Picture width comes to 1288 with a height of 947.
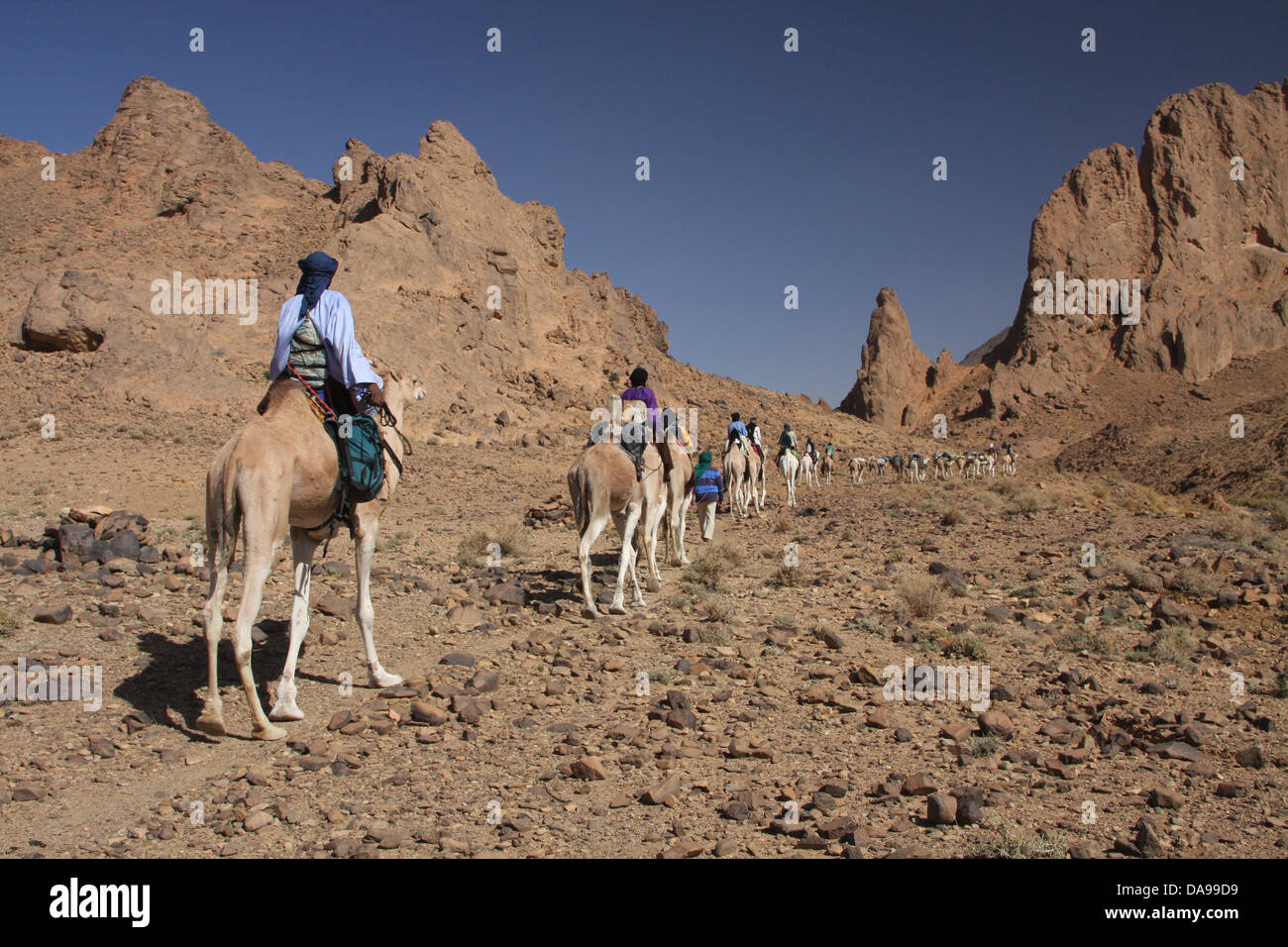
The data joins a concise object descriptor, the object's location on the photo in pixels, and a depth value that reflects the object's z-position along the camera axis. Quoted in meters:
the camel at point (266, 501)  5.55
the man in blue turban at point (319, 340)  6.27
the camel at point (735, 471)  20.97
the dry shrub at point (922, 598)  9.96
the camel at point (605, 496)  9.64
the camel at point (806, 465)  34.86
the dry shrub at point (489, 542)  12.85
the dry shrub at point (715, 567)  11.84
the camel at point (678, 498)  12.17
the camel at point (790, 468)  26.74
